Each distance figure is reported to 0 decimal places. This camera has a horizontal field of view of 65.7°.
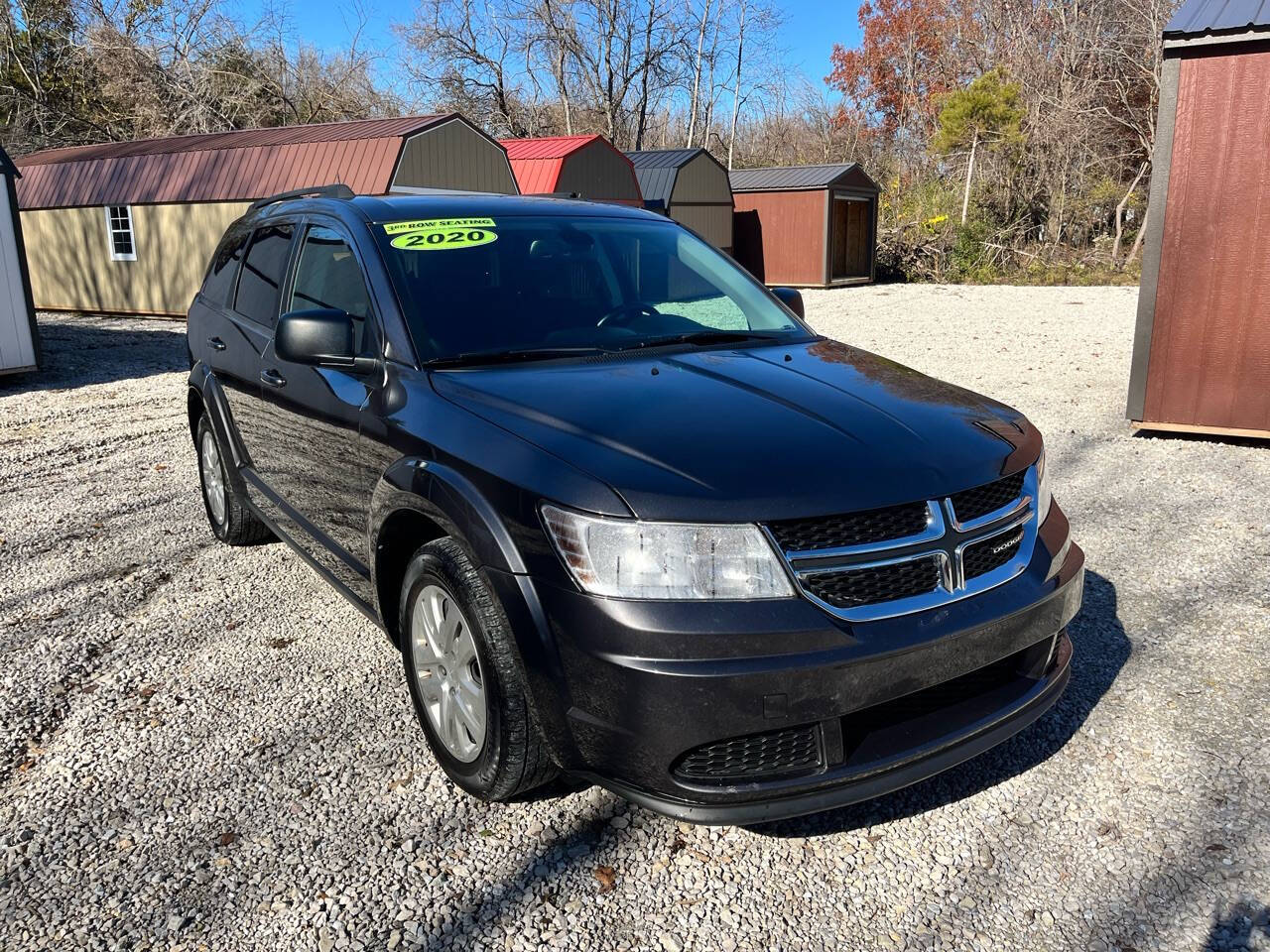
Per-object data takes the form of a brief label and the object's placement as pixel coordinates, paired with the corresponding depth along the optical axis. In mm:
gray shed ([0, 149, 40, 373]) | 12234
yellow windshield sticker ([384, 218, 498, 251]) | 3609
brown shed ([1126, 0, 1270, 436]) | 7105
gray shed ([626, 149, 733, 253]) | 24547
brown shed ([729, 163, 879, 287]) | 27234
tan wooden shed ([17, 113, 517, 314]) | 18094
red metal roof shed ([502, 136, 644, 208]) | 20984
